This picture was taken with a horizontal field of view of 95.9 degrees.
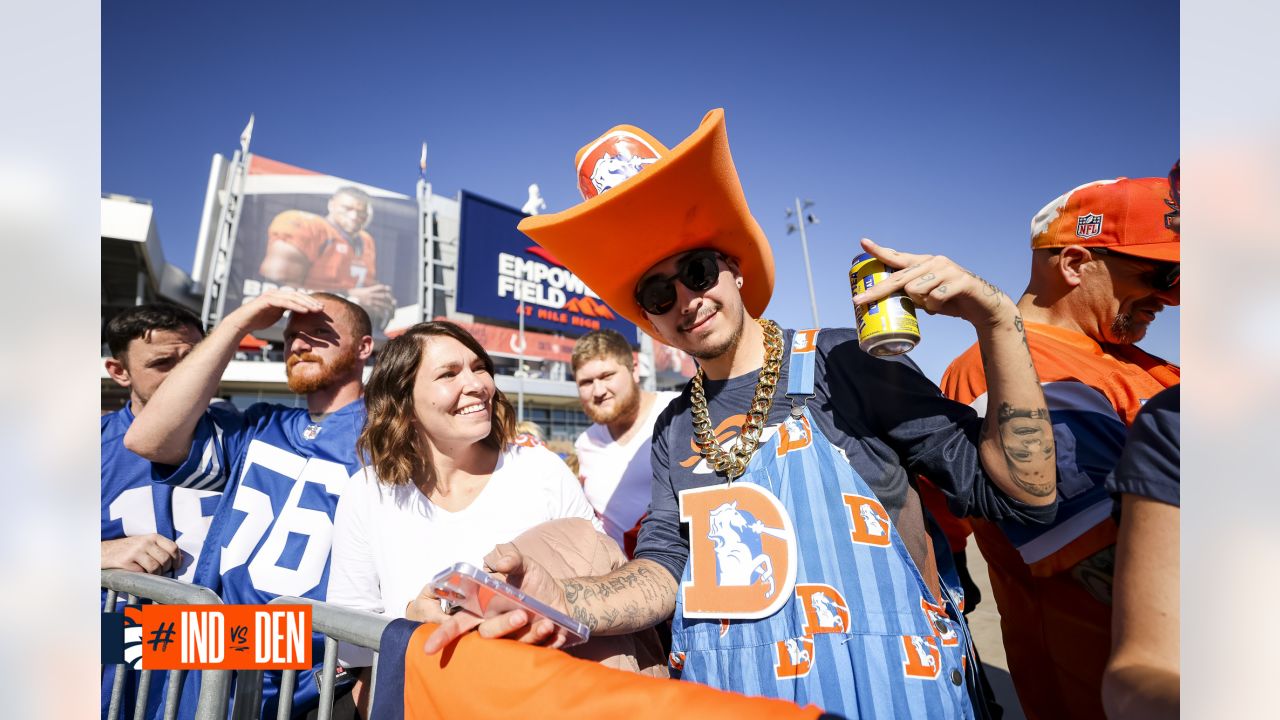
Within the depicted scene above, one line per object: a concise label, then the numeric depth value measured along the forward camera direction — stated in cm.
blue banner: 2936
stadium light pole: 2614
